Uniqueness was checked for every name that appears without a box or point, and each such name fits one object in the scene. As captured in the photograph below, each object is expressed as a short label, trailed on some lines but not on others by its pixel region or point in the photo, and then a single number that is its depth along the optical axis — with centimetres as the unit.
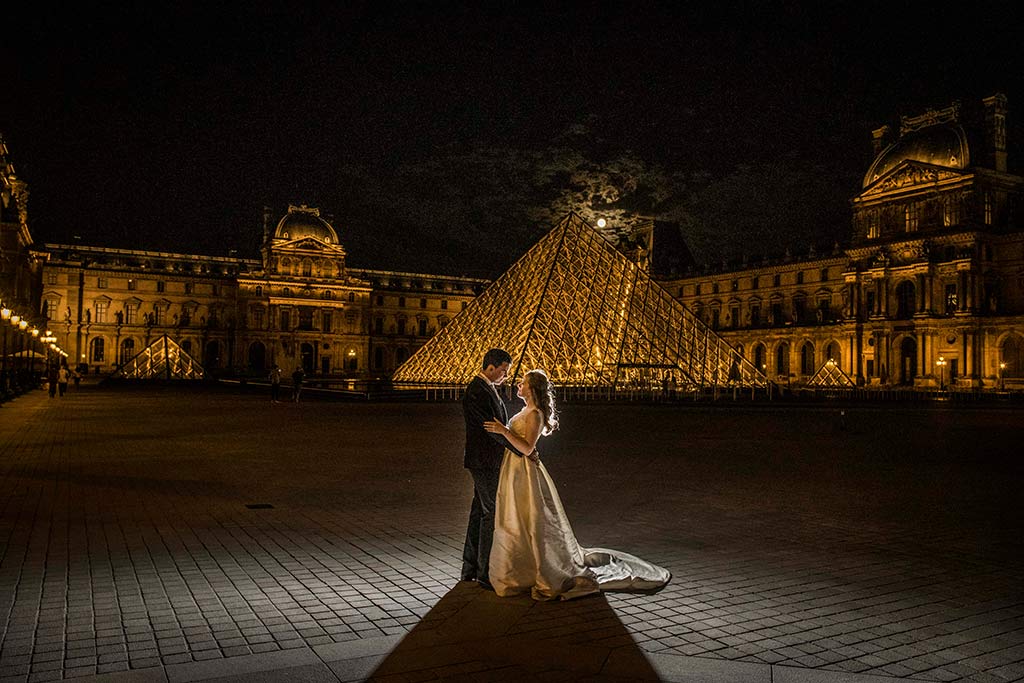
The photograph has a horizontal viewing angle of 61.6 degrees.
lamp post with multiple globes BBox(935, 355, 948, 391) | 4625
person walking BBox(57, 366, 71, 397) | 2950
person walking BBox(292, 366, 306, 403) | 2717
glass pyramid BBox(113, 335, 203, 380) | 5009
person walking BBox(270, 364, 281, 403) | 2724
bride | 465
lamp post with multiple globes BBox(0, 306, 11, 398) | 2508
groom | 491
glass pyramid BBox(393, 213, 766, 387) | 3147
